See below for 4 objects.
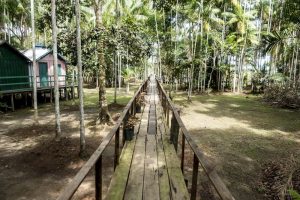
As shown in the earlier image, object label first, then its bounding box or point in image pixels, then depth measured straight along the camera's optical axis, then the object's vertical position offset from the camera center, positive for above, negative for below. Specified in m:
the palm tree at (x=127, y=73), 24.28 +1.19
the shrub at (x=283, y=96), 15.62 -1.09
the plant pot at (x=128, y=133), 5.81 -1.46
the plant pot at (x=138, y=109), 9.80 -1.27
